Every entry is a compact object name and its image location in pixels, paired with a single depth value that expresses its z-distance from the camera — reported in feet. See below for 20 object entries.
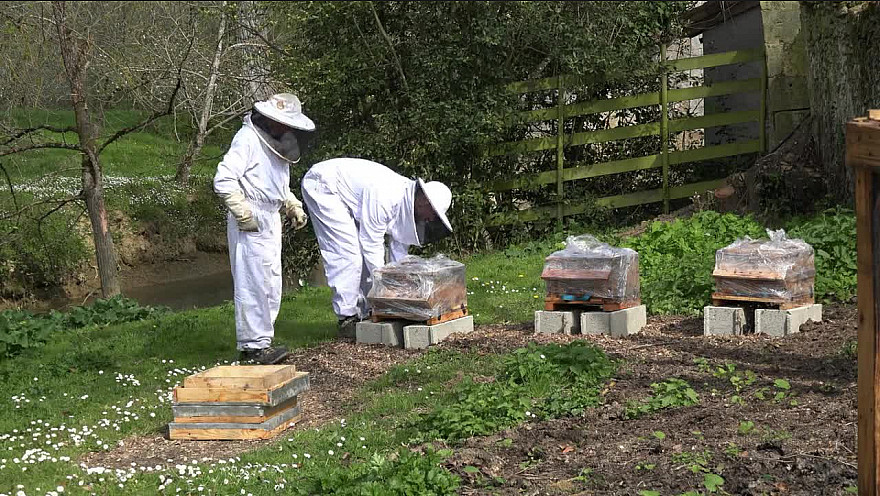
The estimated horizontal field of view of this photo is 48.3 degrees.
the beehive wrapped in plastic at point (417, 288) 29.07
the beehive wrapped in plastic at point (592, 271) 27.94
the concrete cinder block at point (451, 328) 29.14
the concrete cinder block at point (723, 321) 27.17
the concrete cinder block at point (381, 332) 29.78
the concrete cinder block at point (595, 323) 28.43
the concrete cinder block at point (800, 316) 26.53
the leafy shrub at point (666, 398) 20.22
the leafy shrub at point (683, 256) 31.68
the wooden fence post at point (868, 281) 10.06
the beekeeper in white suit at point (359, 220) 31.24
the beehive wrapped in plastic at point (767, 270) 26.58
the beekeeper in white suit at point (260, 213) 28.12
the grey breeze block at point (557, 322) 28.73
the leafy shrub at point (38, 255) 54.95
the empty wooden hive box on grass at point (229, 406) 21.80
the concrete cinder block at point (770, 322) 26.58
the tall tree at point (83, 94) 41.70
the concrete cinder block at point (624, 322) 28.14
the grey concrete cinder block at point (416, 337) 29.19
